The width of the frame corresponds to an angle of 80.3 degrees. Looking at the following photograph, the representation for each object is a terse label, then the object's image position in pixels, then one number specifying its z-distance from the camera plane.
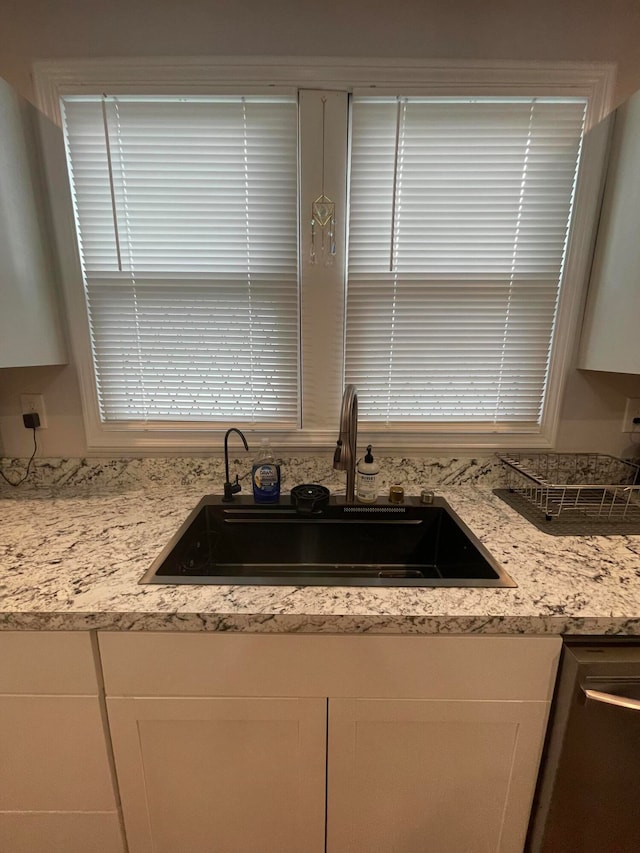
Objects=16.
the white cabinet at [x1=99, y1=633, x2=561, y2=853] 0.83
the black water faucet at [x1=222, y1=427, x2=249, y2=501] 1.33
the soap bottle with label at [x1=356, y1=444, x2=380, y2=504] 1.29
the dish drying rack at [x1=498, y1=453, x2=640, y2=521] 1.35
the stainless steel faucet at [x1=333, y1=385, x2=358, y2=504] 1.20
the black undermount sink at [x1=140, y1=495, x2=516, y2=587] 1.29
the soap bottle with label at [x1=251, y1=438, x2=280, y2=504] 1.29
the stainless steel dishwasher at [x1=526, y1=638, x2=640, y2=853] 0.81
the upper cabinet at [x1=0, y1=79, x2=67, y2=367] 1.13
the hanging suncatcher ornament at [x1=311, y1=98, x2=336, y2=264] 1.28
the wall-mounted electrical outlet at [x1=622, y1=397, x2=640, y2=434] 1.44
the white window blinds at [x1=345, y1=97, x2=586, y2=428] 1.24
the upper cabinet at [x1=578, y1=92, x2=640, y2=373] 1.17
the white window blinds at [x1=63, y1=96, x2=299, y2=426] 1.24
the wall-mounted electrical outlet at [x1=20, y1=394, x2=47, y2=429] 1.42
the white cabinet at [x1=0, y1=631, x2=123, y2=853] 0.83
